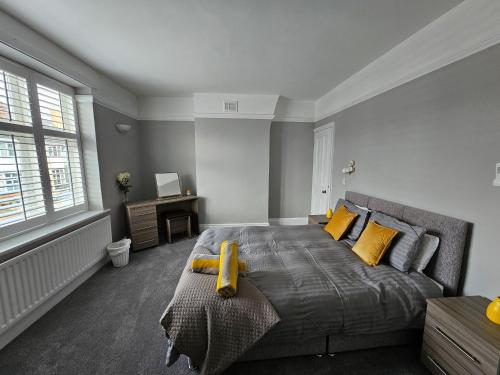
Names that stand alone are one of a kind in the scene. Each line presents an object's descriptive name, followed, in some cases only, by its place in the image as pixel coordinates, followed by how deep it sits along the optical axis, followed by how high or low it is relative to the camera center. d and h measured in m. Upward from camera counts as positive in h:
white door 3.69 -0.12
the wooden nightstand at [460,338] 1.09 -1.04
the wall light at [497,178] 1.38 -0.11
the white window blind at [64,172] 2.21 -0.13
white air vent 3.79 +1.07
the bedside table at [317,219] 3.09 -0.91
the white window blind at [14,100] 1.73 +0.57
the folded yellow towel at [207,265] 1.60 -0.84
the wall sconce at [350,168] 2.96 -0.08
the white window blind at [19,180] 1.70 -0.17
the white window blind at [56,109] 2.12 +0.60
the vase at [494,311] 1.17 -0.88
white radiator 1.56 -1.07
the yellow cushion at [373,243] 1.83 -0.77
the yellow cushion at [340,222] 2.39 -0.74
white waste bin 2.72 -1.24
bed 1.25 -0.98
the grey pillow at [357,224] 2.32 -0.73
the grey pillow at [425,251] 1.68 -0.75
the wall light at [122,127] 3.14 +0.55
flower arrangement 3.15 -0.31
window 1.74 +0.11
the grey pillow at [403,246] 1.70 -0.73
